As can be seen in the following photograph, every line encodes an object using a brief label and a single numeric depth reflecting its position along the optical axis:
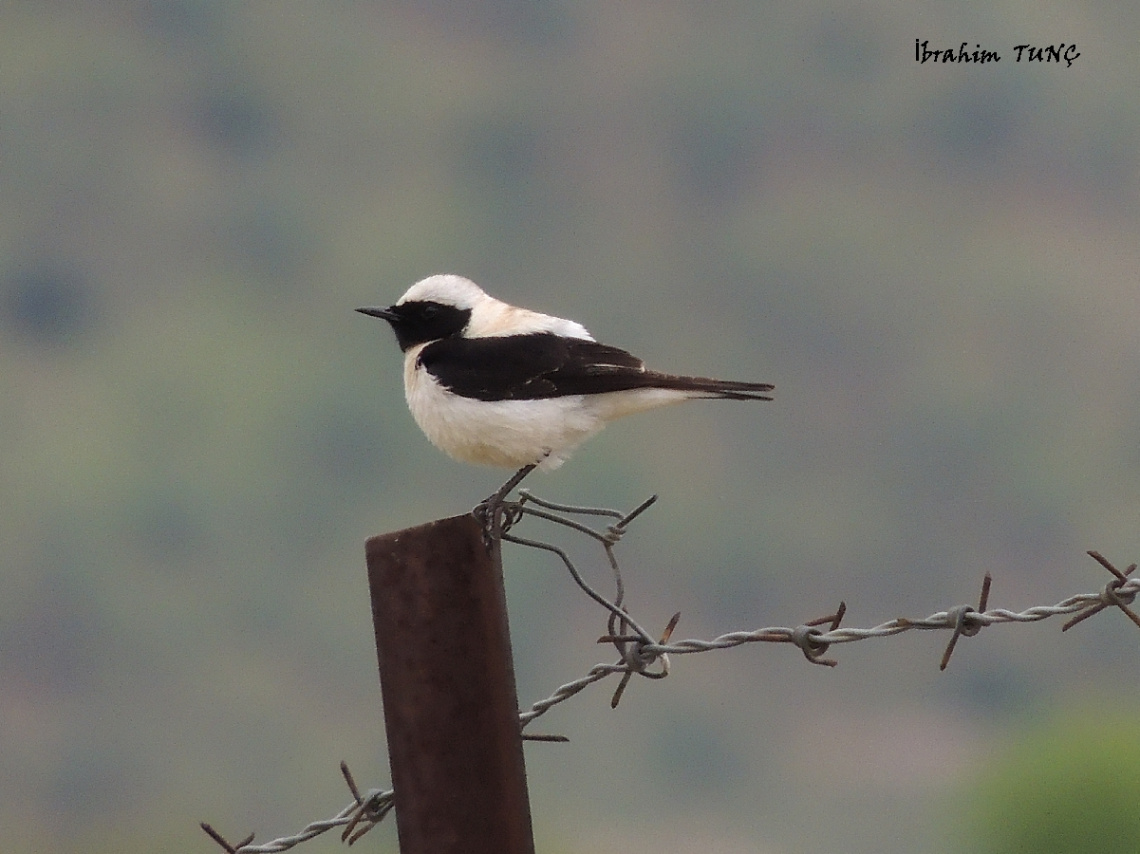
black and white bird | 11.27
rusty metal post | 7.81
